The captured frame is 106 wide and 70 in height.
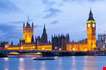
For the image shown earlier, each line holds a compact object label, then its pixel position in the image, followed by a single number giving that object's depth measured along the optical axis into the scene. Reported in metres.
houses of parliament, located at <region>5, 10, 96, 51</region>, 179.25
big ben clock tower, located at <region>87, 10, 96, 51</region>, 177.12
